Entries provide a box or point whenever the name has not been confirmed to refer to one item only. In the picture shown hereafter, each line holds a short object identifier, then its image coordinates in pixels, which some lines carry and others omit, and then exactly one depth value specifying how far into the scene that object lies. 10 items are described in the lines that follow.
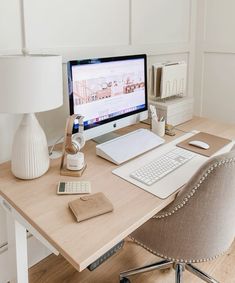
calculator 1.15
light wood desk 0.90
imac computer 1.40
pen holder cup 1.72
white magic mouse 1.56
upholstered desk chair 1.00
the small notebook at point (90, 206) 1.00
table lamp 1.06
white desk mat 1.18
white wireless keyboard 1.25
